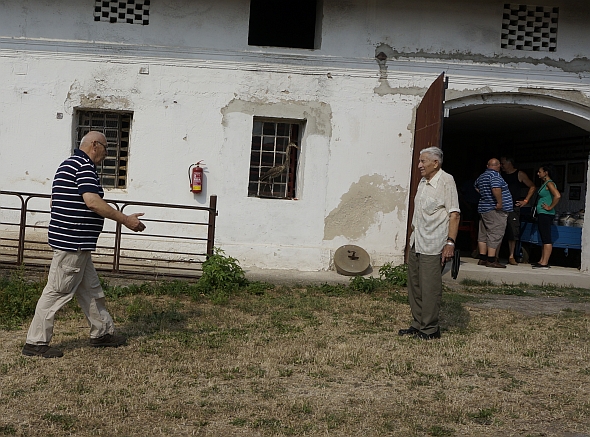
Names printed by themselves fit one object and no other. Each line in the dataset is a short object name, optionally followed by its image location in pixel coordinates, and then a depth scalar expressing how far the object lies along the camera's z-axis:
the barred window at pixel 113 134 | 11.62
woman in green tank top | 12.56
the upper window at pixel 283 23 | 13.73
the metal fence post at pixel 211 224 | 9.90
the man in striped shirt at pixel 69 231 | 6.17
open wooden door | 10.28
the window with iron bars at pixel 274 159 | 11.78
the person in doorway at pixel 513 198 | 12.94
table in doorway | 13.02
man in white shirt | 7.17
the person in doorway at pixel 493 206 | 11.91
